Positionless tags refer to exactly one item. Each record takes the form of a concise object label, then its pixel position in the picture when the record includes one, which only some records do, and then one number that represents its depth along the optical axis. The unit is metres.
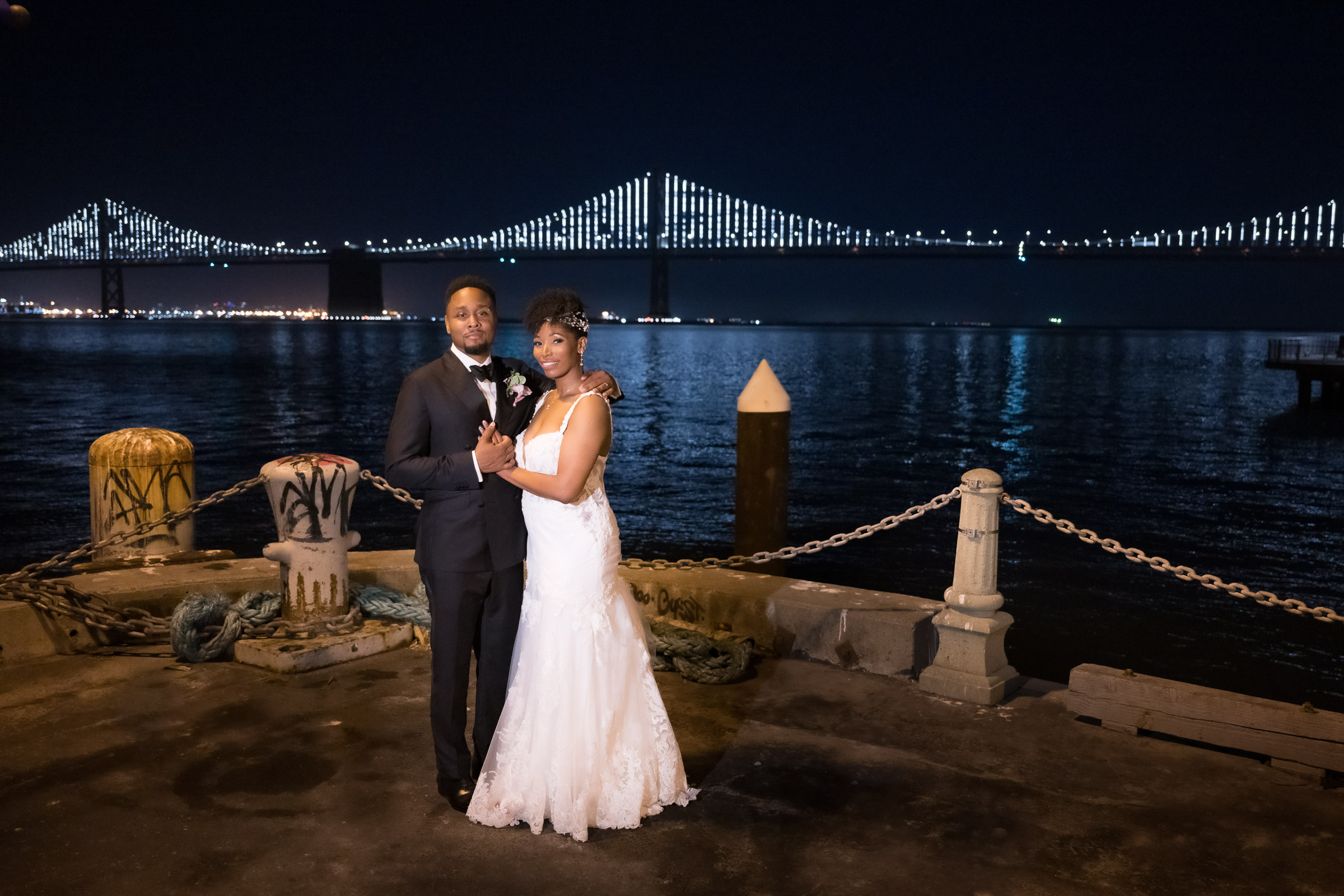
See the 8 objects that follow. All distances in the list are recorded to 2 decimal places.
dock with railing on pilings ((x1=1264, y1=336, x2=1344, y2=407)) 35.75
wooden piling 5.89
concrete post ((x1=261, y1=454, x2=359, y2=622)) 4.66
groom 3.20
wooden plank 3.67
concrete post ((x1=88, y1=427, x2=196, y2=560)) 5.77
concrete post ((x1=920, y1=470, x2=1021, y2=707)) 4.34
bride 3.12
